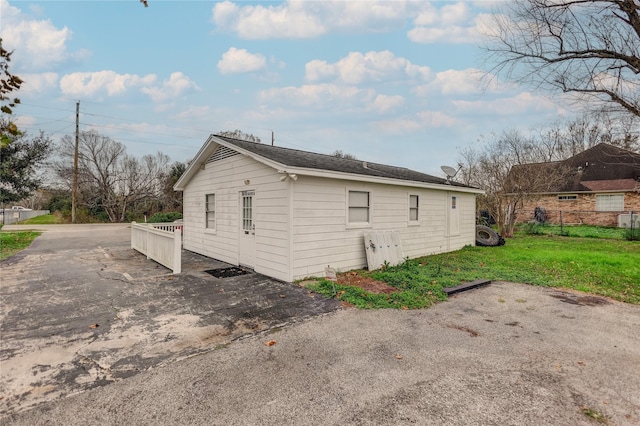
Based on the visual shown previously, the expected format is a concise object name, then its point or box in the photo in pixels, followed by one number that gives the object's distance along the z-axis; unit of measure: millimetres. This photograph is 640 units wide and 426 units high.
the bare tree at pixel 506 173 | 15367
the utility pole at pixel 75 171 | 24875
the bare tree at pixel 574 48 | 7375
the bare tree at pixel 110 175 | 27891
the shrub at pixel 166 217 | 19600
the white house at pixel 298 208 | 6723
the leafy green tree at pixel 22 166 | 18422
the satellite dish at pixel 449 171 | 11477
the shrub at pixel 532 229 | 16673
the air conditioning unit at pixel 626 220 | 17000
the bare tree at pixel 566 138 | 23234
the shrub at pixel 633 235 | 13812
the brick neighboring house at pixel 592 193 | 19516
